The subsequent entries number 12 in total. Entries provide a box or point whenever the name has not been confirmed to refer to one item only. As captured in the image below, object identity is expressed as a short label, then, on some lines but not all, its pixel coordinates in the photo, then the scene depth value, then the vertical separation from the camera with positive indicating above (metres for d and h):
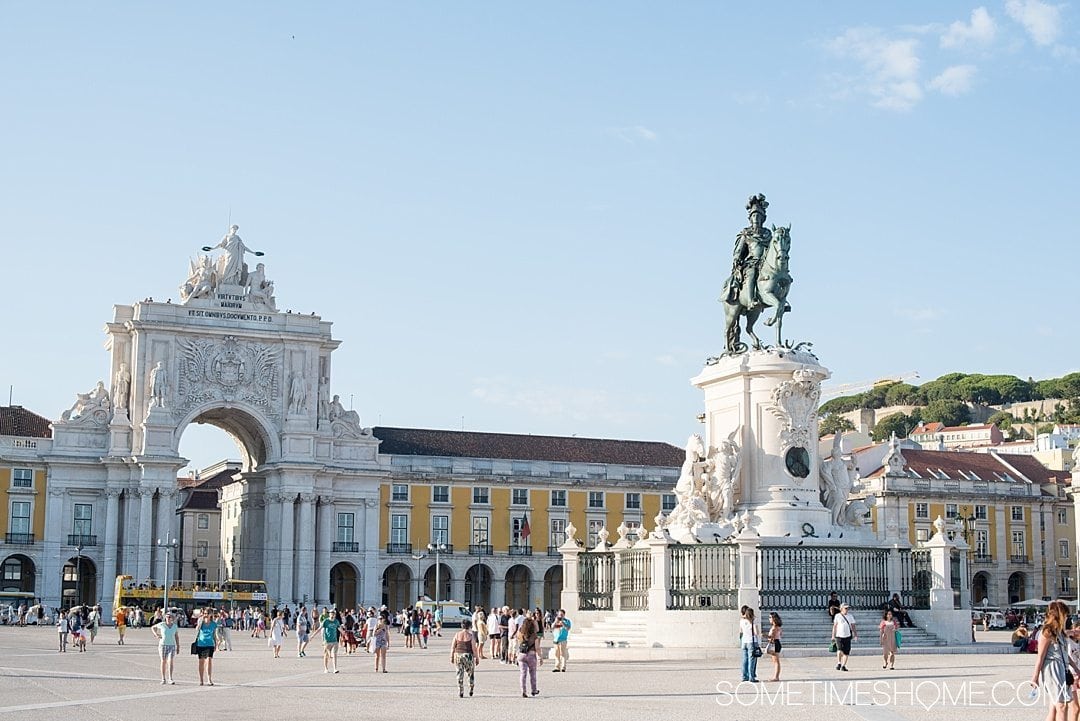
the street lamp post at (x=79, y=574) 76.62 +0.61
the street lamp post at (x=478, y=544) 85.21 +2.25
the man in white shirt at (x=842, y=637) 25.89 -0.83
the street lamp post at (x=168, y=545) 75.32 +1.96
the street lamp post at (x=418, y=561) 83.84 +1.30
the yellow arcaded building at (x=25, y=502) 76.44 +4.07
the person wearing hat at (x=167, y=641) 25.09 -0.87
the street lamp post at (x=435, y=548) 83.34 +2.01
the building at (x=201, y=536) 104.94 +3.33
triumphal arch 77.19 +7.68
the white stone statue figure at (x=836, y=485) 32.03 +2.05
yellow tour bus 71.19 -0.42
